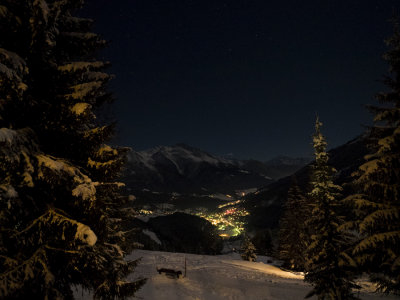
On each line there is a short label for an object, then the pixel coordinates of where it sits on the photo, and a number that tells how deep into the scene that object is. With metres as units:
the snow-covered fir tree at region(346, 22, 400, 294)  10.02
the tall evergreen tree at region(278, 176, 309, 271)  35.94
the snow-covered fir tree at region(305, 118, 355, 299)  15.03
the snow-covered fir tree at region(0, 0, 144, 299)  5.08
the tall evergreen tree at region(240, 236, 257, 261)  48.16
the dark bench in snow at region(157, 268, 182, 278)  19.62
